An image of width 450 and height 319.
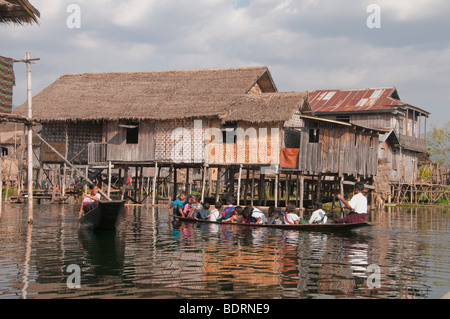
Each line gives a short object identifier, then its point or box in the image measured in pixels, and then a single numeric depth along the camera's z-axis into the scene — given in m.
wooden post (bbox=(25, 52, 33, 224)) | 17.27
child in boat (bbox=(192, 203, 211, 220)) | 19.33
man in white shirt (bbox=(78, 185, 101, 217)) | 16.36
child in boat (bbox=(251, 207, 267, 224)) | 17.75
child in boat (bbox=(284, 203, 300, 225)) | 16.94
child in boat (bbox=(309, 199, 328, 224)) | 16.56
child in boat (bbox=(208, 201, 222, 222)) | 18.84
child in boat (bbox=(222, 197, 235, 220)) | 18.47
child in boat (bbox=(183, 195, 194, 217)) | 20.20
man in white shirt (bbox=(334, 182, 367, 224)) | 15.96
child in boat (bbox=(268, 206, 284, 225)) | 17.38
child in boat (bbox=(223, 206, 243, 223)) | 18.30
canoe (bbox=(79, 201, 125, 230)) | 15.48
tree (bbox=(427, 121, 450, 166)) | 46.40
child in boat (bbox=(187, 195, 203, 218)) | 19.77
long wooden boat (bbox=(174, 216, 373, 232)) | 15.77
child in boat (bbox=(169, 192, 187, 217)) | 20.11
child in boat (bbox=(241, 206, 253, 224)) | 17.72
